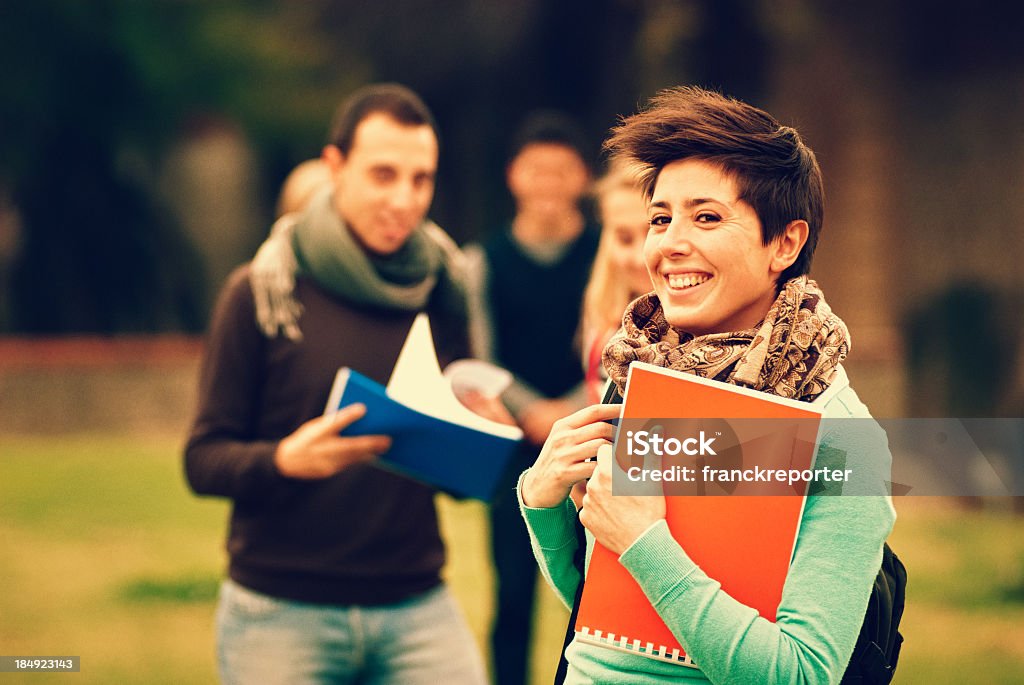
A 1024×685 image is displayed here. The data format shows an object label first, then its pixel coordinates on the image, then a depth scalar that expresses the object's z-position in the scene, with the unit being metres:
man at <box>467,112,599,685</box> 8.80
